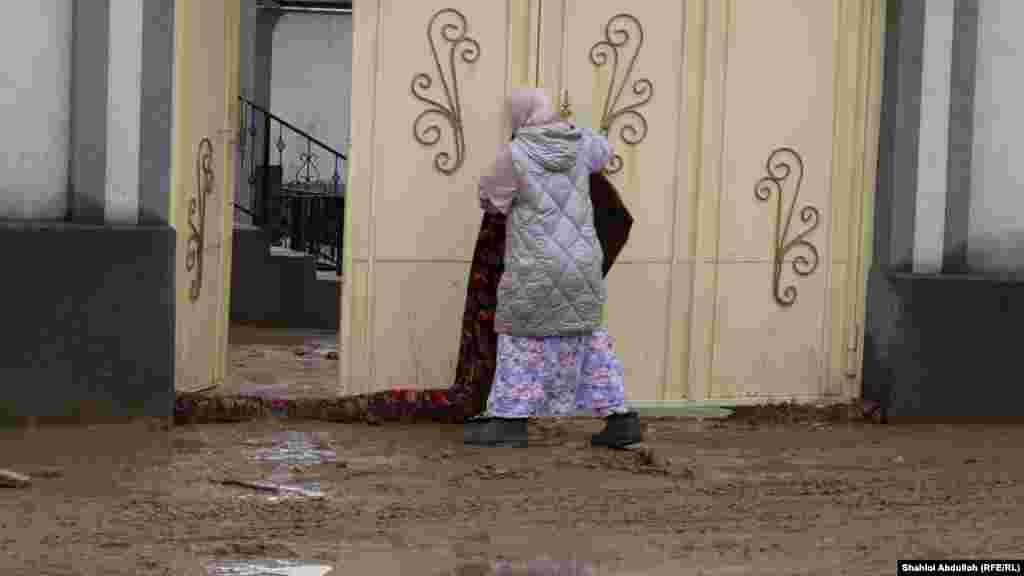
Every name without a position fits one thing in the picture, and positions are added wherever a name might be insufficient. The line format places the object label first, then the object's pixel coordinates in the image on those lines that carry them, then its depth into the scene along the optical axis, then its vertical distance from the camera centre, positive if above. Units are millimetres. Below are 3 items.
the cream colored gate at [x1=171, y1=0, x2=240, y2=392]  17685 -395
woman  16351 -787
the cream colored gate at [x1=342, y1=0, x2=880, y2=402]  17743 -280
